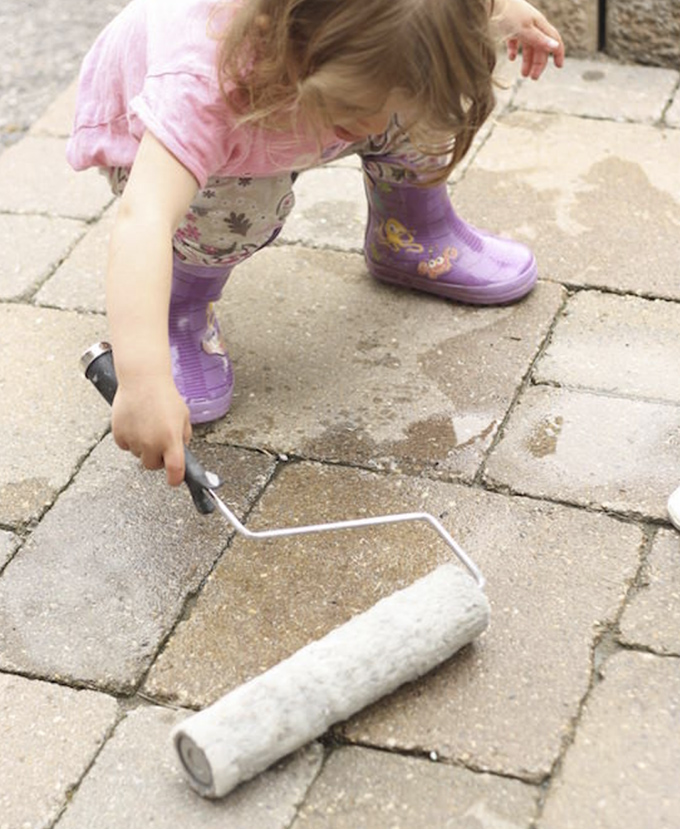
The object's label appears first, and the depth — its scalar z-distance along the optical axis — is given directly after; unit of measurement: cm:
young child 133
